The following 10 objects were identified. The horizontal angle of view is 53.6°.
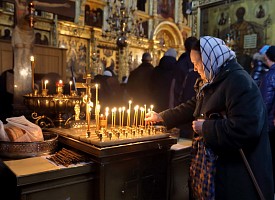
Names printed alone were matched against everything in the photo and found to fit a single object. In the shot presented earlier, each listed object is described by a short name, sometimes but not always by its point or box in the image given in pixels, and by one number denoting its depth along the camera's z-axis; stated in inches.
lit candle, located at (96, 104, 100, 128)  76.2
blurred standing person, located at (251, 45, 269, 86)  137.0
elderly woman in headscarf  54.6
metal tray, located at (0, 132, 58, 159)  72.3
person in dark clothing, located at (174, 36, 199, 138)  123.8
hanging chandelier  319.0
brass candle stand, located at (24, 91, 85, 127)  86.1
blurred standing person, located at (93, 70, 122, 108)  162.6
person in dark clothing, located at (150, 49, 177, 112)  135.0
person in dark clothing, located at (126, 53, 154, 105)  148.2
